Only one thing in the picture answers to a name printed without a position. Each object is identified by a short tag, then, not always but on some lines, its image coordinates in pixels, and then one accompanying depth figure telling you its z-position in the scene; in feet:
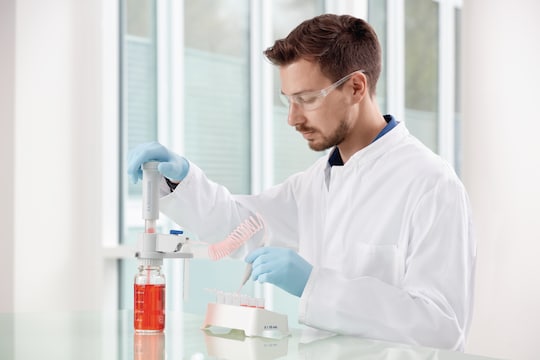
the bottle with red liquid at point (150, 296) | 6.53
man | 6.76
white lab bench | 5.98
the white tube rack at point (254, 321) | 6.51
